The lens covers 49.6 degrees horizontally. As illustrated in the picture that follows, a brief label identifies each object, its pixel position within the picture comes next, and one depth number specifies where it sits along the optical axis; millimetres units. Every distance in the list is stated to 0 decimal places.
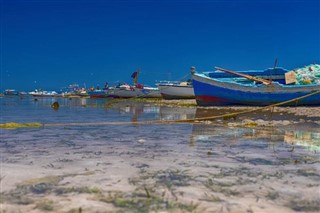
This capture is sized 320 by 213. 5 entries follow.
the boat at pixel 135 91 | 57853
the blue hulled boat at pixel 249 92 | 24984
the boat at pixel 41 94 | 120875
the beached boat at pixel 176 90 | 48562
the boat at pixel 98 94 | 76412
